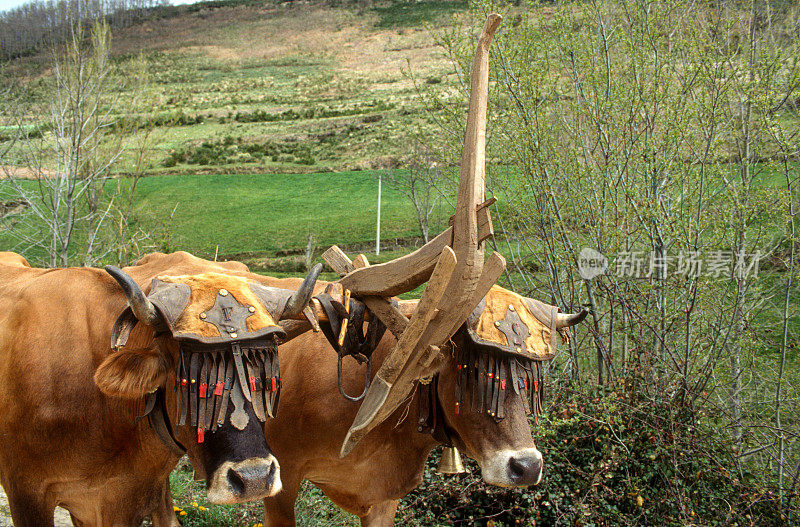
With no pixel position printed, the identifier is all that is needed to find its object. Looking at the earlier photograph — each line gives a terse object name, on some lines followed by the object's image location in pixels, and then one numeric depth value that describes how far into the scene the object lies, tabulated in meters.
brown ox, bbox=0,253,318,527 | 3.38
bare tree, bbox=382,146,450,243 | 18.99
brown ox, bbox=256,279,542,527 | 4.09
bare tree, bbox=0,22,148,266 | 14.34
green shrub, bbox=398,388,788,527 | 5.97
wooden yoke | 3.17
